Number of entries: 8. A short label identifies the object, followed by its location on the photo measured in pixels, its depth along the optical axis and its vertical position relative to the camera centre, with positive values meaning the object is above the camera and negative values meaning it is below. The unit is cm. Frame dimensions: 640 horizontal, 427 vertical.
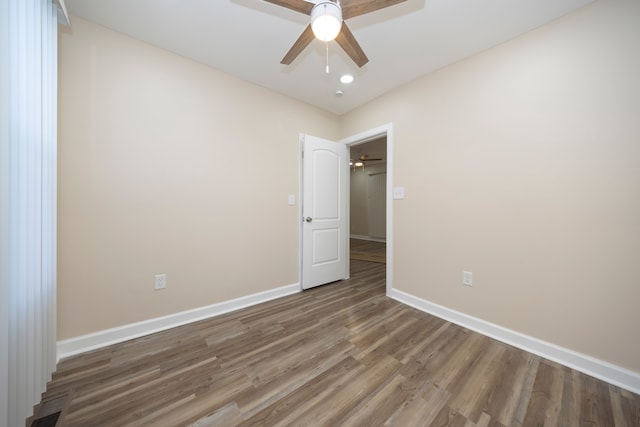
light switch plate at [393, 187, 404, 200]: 252 +24
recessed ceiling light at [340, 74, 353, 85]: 231 +147
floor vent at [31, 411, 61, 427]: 108 -107
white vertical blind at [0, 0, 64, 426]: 87 +4
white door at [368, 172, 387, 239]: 675 +25
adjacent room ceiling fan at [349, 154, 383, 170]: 584 +149
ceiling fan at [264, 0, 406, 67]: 112 +110
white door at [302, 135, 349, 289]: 281 +1
